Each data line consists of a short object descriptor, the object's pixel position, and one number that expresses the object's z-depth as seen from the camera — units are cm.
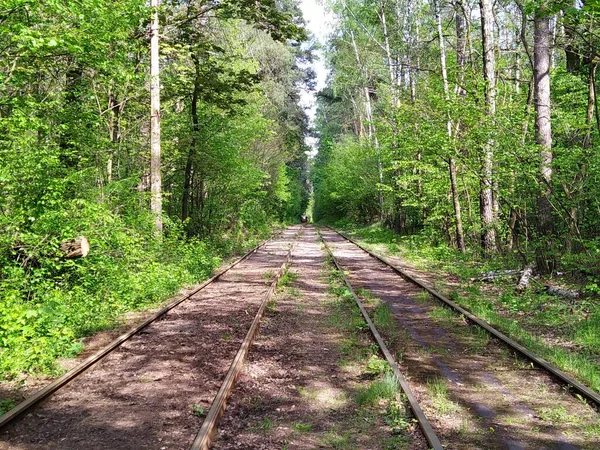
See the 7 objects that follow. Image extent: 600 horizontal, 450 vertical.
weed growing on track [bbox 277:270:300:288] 1222
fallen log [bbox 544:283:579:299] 935
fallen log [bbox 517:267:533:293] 1056
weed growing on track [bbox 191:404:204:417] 460
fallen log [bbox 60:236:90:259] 849
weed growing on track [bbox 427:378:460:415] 479
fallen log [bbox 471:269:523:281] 1219
